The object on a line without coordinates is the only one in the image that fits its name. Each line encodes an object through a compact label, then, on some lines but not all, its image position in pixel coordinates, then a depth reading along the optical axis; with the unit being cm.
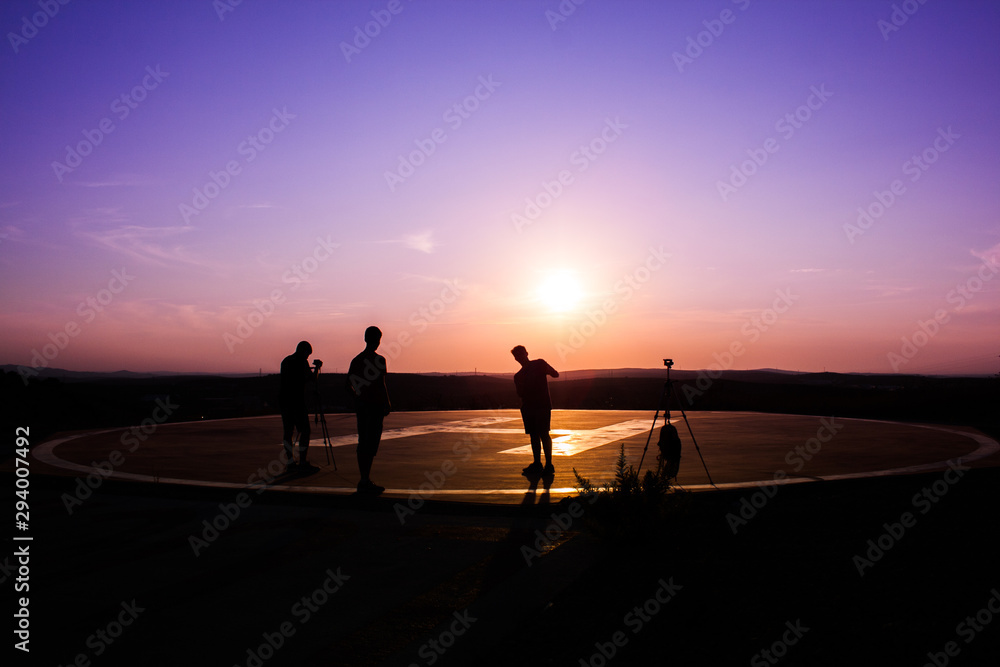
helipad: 959
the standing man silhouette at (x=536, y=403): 1037
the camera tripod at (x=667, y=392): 877
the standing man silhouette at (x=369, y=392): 891
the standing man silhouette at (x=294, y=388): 1139
